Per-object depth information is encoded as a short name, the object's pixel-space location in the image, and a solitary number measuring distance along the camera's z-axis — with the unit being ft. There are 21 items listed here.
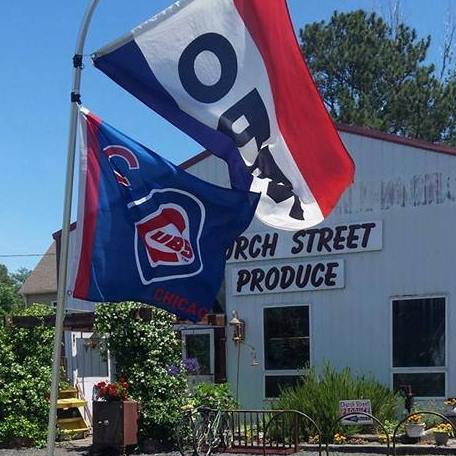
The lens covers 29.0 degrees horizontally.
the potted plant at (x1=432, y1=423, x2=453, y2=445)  42.98
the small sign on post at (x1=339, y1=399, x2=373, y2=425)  40.01
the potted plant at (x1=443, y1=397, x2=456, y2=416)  45.47
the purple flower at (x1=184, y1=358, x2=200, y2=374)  48.78
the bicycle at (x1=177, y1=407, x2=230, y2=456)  42.80
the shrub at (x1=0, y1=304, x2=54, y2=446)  49.37
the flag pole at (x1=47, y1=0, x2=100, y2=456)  19.39
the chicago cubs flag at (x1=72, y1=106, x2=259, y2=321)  20.31
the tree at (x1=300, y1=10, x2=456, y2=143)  108.47
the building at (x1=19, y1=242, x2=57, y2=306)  129.08
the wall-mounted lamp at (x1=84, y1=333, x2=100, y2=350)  49.94
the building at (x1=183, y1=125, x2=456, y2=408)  50.93
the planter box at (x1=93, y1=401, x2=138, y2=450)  44.21
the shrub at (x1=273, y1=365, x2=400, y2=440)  46.68
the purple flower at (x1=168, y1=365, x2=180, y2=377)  47.14
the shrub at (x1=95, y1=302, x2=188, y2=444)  45.88
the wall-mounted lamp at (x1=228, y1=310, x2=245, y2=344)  56.75
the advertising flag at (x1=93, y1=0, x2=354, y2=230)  21.03
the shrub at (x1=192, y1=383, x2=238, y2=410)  46.32
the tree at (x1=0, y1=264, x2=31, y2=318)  162.67
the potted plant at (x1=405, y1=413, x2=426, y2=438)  43.78
